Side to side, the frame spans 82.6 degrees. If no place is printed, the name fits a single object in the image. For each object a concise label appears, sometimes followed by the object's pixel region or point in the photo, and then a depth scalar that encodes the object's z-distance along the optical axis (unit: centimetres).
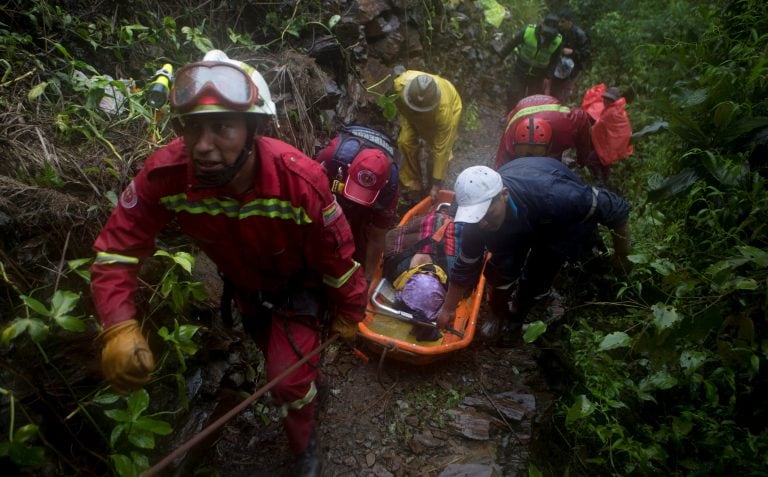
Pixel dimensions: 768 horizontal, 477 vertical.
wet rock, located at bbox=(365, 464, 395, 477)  268
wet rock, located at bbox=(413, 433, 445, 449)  282
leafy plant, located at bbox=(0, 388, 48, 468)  135
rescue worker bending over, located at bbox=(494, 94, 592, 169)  392
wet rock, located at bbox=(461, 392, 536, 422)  294
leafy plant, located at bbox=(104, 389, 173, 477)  166
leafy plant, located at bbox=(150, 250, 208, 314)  196
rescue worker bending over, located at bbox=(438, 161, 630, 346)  257
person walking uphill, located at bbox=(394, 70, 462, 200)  425
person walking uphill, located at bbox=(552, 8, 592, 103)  573
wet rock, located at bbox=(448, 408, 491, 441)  285
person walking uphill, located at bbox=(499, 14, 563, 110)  565
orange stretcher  302
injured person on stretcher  334
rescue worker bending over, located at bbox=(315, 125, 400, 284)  279
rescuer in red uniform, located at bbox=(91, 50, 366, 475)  167
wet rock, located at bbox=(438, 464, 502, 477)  256
